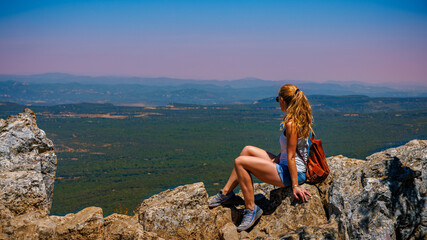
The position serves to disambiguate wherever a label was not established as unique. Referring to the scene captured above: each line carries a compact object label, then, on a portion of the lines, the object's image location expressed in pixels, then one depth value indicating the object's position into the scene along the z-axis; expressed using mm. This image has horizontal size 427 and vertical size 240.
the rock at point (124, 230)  6492
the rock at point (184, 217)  7066
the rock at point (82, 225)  6488
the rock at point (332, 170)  7297
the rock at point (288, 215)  6883
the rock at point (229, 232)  6816
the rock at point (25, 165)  6027
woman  6793
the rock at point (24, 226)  5504
